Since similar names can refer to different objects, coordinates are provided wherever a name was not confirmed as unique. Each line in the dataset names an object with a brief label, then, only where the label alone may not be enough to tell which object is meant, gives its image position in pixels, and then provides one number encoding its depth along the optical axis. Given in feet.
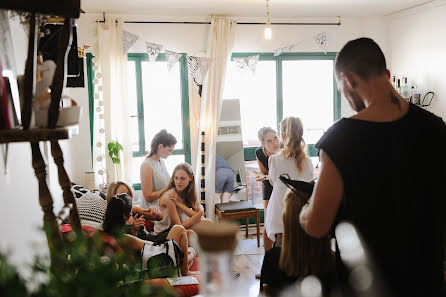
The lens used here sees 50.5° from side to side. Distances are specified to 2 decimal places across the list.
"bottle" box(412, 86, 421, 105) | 18.88
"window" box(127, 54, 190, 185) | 18.93
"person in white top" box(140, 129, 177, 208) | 15.79
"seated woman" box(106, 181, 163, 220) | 13.29
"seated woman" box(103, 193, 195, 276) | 9.86
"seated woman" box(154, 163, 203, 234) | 13.94
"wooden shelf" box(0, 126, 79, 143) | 3.50
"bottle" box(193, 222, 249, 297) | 2.50
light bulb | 16.89
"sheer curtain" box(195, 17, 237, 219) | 18.85
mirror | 19.51
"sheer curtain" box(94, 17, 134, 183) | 17.76
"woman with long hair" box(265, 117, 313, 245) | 12.86
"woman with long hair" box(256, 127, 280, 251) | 15.75
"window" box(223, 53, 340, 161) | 20.25
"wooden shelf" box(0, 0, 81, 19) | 3.43
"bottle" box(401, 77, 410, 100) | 19.49
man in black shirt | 4.92
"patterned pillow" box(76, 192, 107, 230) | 12.26
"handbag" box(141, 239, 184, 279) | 9.96
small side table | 17.80
